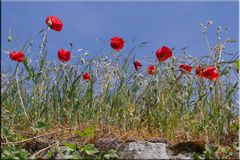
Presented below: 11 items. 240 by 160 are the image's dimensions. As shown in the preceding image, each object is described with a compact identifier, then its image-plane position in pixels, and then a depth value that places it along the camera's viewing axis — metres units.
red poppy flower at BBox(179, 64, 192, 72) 3.57
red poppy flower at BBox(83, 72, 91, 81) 3.58
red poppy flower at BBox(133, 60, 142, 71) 3.74
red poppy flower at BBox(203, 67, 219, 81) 3.14
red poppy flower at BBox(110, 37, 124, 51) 3.58
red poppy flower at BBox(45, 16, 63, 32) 3.23
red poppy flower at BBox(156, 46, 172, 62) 3.41
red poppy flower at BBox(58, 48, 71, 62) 3.57
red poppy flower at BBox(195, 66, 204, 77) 3.46
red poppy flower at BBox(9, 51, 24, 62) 2.96
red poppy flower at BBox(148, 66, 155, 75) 3.67
